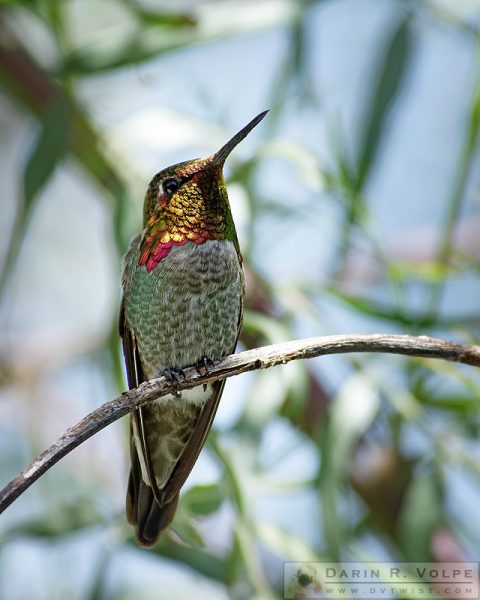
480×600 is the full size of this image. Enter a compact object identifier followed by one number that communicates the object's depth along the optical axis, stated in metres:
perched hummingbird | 4.36
